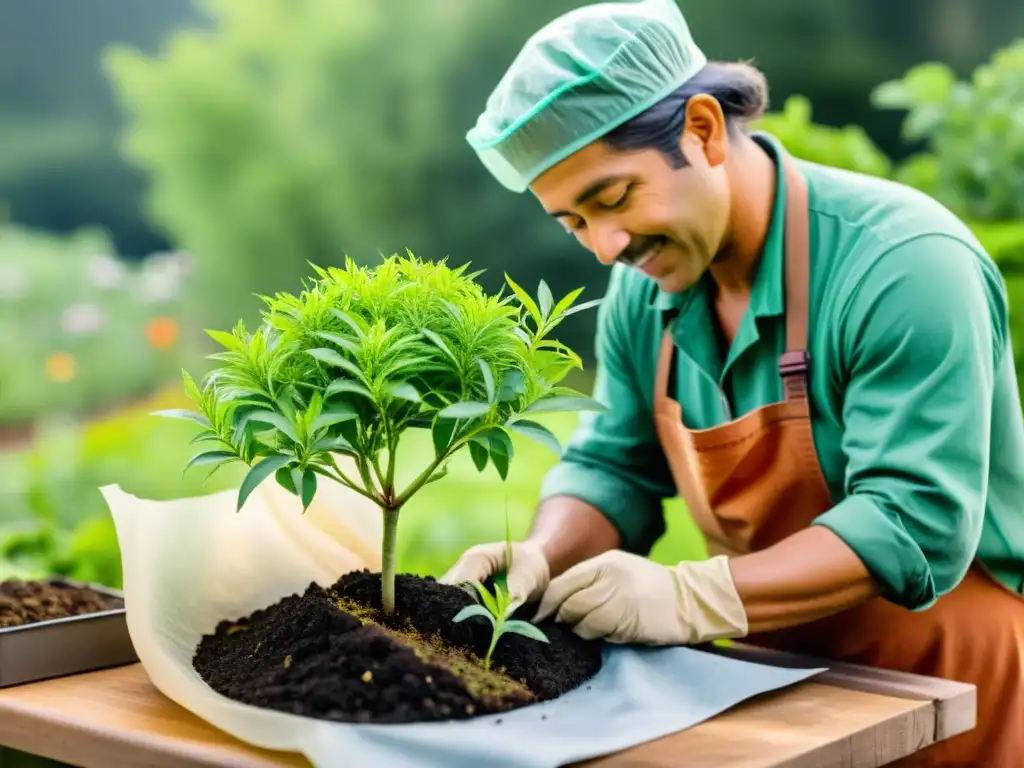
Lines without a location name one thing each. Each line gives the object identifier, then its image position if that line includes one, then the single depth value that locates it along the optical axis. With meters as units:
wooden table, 1.18
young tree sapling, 1.28
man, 1.53
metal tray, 1.46
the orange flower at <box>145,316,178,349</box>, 4.58
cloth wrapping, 1.12
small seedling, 1.33
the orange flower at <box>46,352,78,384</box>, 4.42
